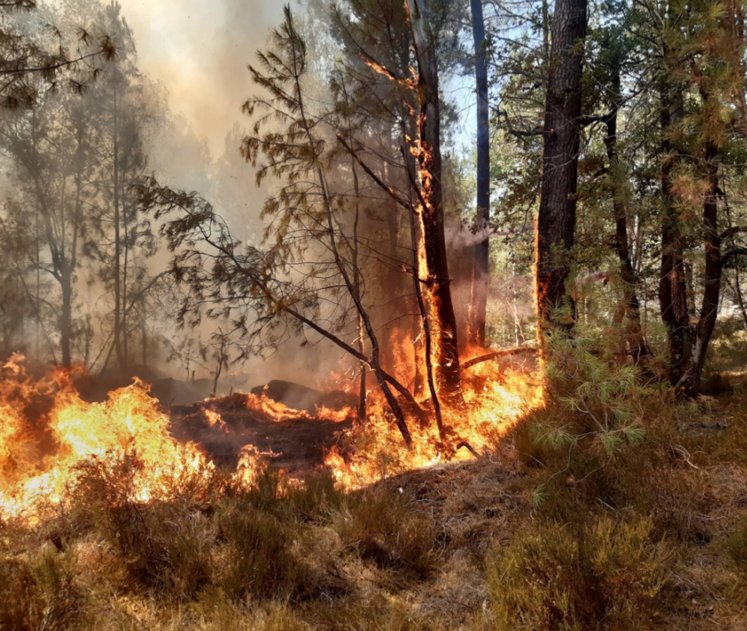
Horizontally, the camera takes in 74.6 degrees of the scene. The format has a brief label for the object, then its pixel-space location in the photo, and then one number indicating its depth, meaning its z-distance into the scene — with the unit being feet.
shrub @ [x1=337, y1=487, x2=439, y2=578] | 11.88
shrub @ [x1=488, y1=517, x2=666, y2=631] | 8.14
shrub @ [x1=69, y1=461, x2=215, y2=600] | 11.26
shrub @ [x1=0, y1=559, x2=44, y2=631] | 9.04
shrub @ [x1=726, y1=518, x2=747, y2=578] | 8.61
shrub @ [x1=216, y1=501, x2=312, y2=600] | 10.61
